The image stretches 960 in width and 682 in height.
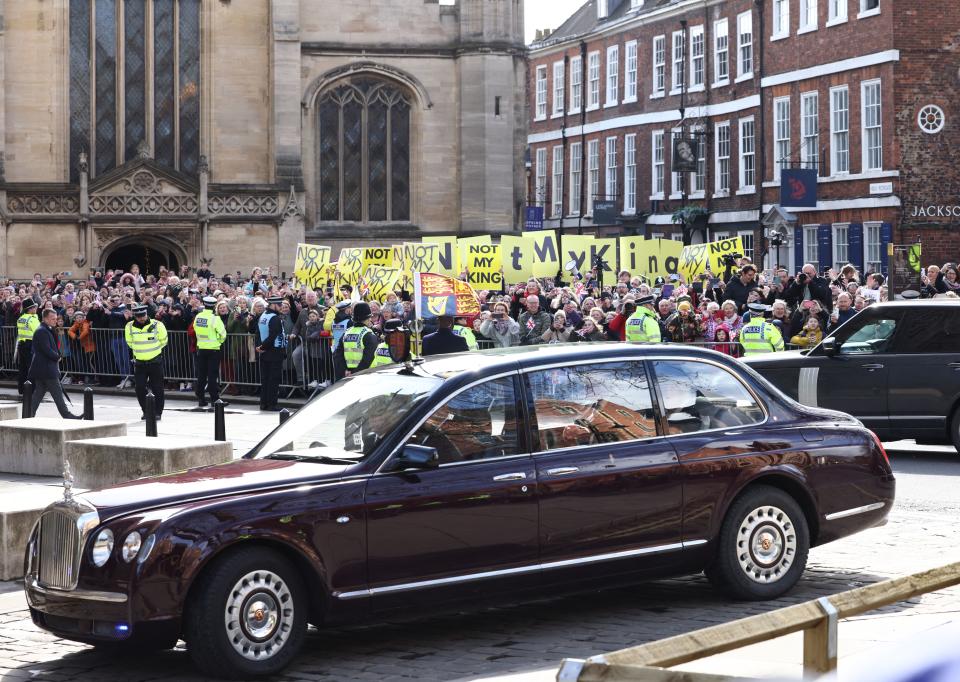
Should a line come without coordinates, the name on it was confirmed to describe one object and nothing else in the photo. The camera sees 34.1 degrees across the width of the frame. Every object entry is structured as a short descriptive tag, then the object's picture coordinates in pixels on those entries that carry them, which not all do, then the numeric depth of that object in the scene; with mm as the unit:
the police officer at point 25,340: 25453
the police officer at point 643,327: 19828
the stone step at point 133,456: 12750
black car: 16203
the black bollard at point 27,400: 19741
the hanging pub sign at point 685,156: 50469
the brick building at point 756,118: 40938
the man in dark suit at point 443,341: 16266
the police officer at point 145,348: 21516
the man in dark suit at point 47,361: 20828
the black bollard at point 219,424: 16531
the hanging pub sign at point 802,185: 43438
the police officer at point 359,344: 20062
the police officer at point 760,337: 18781
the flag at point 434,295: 20891
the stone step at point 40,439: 15195
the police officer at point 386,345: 18672
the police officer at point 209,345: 23812
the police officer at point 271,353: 23688
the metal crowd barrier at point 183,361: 24656
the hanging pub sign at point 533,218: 57500
